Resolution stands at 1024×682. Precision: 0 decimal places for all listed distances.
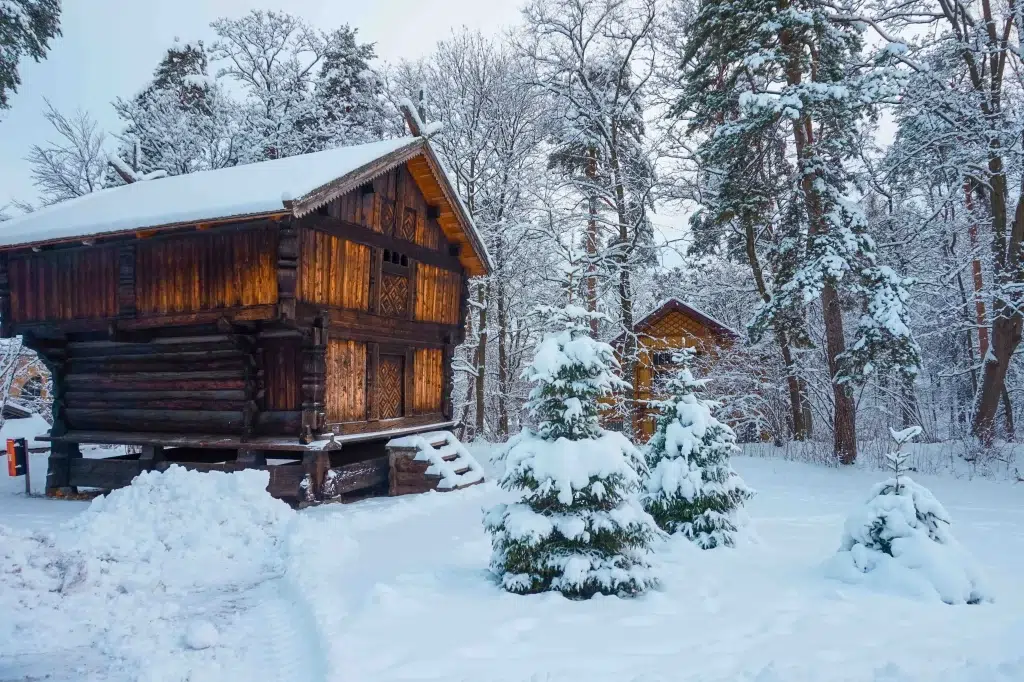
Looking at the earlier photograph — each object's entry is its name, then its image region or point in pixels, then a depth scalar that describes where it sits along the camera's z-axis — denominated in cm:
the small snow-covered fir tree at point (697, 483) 848
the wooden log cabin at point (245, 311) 1239
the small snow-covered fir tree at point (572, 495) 651
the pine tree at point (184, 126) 2855
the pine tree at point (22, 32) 1656
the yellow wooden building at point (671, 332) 2630
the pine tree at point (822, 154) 1540
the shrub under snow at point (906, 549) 642
